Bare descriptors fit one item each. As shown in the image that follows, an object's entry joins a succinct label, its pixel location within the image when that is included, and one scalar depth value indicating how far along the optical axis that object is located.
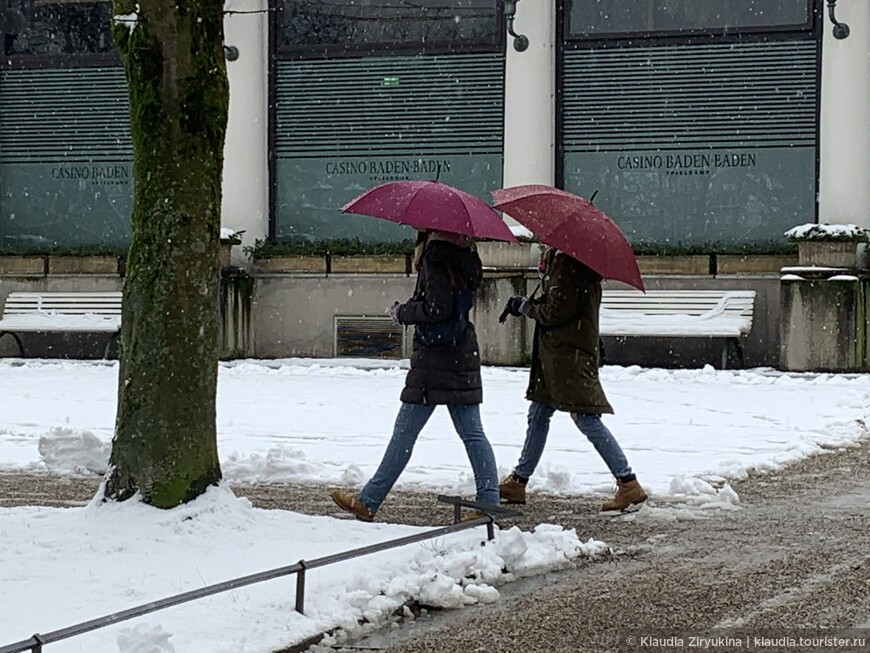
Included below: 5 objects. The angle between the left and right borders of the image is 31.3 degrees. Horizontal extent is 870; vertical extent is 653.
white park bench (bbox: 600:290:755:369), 19.34
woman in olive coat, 8.89
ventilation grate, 21.14
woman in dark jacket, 8.16
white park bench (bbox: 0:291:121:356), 21.38
